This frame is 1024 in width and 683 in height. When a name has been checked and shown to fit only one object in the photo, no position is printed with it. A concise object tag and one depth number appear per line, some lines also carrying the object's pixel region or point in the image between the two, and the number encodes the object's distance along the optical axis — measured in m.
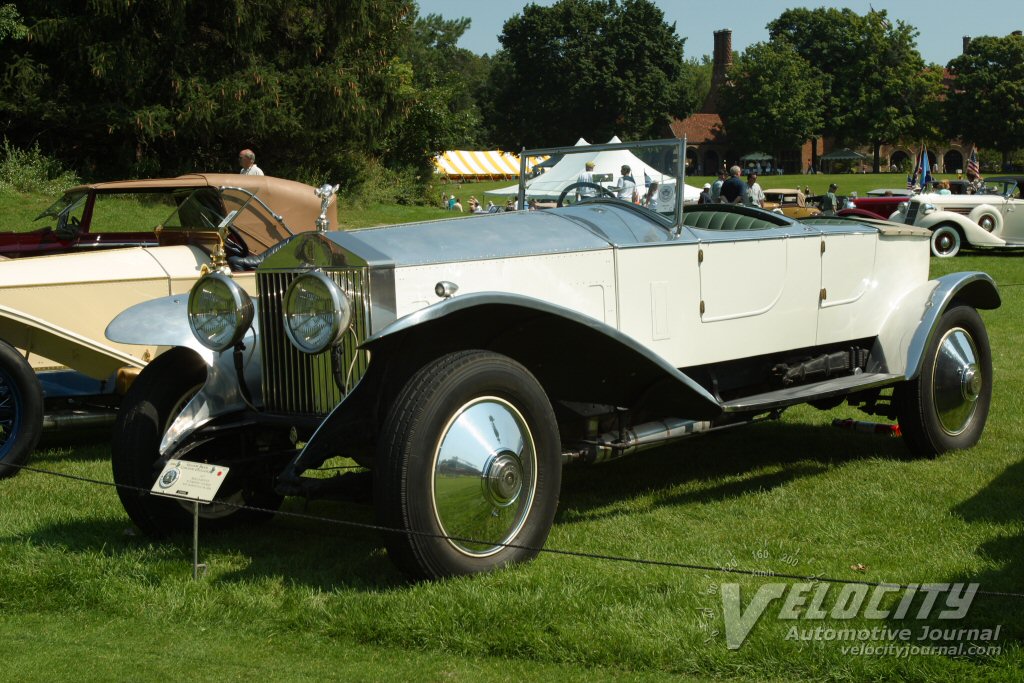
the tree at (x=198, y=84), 23.61
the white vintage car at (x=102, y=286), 6.12
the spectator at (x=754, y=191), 21.45
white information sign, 4.21
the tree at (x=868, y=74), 76.94
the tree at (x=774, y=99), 80.31
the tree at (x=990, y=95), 71.19
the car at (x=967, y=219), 22.00
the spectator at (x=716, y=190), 21.68
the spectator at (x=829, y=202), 27.91
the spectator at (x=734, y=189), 17.66
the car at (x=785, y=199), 27.33
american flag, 31.00
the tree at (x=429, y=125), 36.41
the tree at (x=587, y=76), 81.56
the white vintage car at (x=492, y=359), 4.09
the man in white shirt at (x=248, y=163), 11.63
